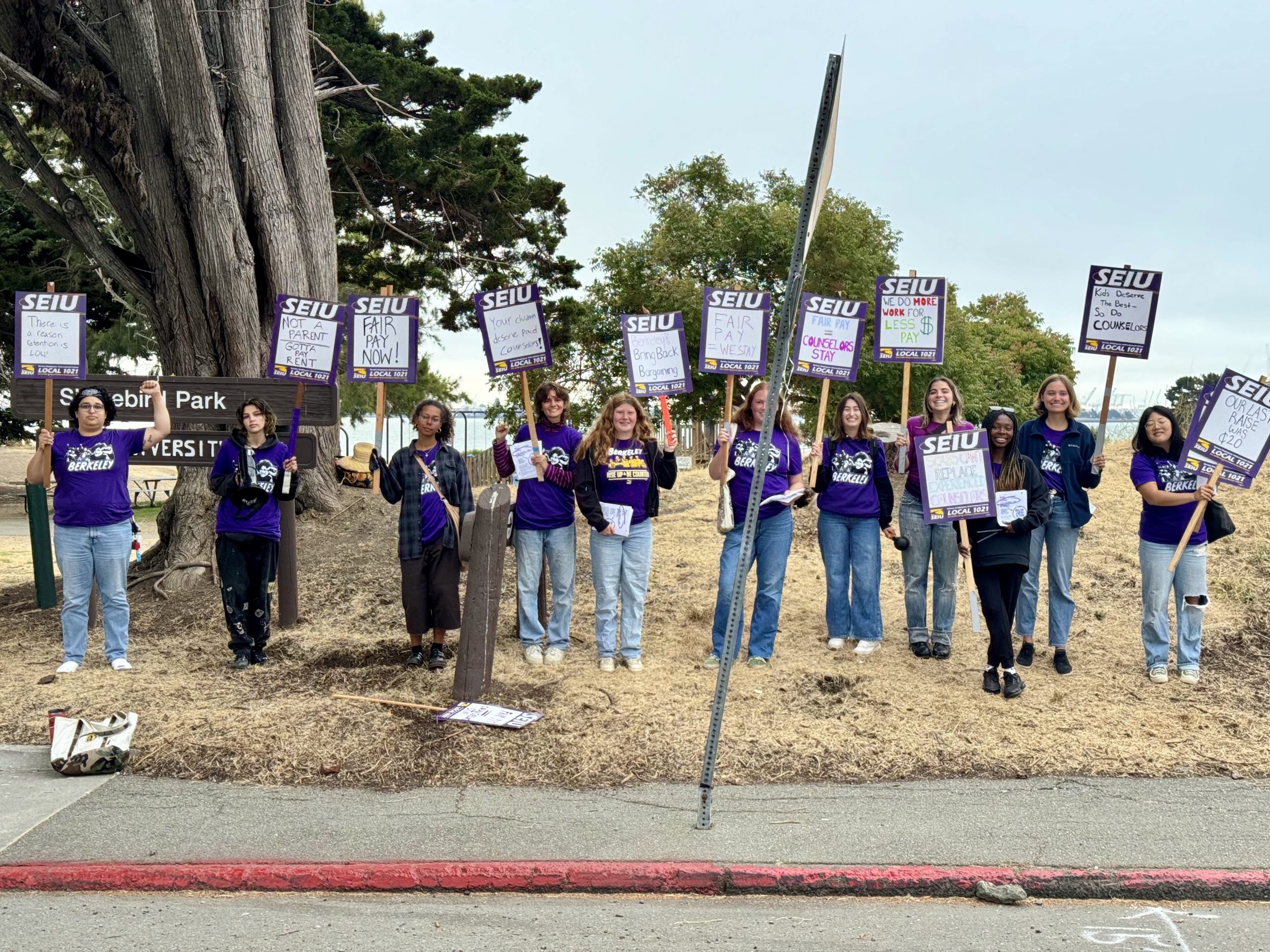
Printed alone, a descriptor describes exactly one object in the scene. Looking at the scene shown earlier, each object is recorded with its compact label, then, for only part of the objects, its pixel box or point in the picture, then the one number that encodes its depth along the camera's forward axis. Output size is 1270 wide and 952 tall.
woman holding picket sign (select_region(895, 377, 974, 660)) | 7.75
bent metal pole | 4.54
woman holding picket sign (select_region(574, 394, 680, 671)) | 7.48
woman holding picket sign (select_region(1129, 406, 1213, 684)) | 7.47
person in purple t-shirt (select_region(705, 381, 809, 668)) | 7.73
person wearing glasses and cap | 7.61
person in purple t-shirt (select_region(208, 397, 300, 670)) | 7.72
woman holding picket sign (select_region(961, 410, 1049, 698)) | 7.09
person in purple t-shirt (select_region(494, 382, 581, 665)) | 7.70
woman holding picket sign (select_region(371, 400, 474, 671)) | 7.61
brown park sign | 9.33
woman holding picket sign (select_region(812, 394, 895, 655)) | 7.89
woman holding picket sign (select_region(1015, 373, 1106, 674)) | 7.60
